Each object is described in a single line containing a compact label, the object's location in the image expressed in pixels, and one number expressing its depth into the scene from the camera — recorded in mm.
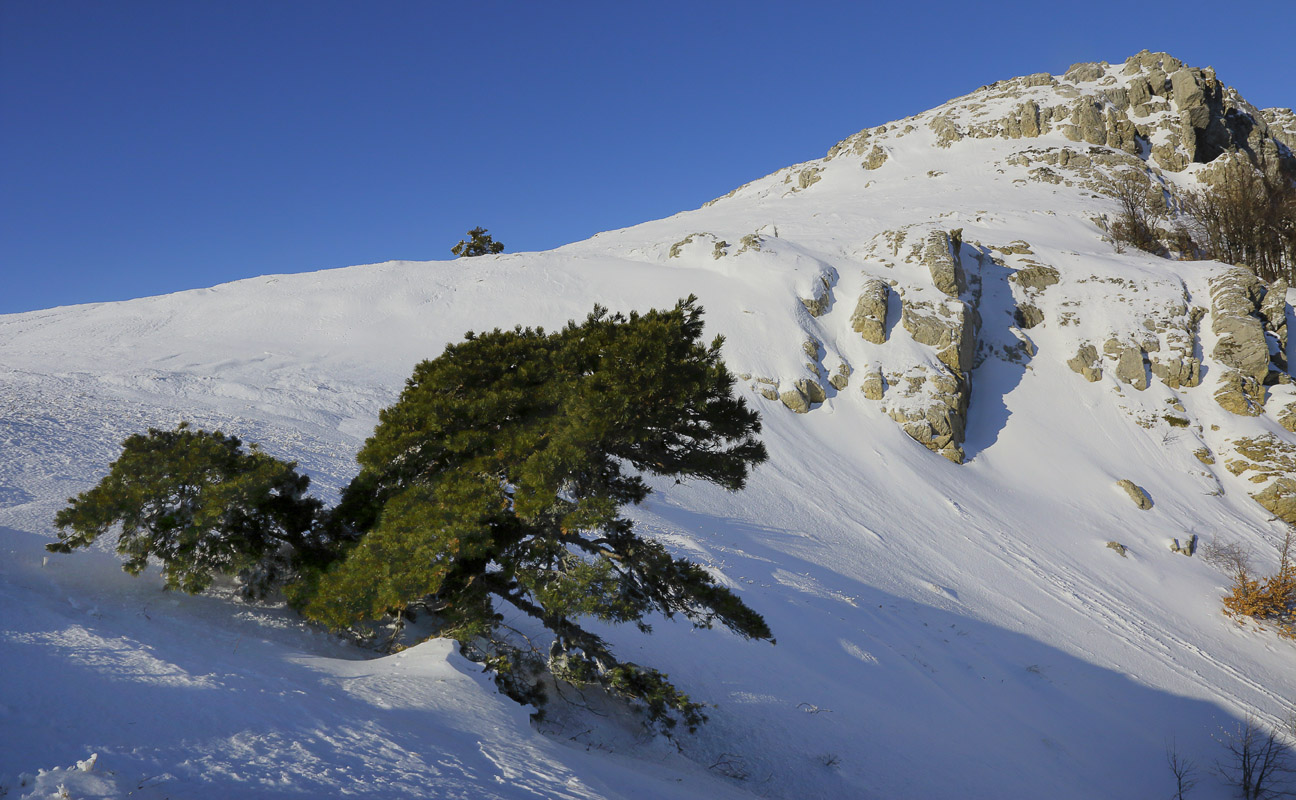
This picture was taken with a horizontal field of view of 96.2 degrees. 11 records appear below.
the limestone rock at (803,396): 26797
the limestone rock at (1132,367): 29875
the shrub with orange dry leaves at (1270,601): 20078
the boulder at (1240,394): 28469
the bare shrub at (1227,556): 22531
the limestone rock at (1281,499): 25516
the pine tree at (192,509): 7633
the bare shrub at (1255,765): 12766
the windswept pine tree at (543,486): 7410
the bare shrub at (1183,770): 12688
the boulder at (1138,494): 24969
